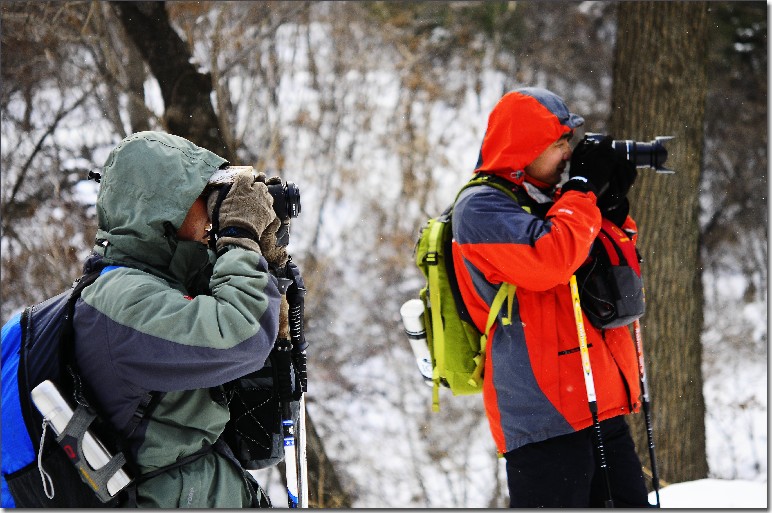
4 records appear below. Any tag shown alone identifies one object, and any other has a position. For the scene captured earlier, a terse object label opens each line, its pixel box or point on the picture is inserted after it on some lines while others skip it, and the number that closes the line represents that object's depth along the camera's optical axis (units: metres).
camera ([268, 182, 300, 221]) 4.55
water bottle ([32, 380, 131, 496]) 3.52
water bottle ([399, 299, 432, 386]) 5.87
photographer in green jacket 3.56
